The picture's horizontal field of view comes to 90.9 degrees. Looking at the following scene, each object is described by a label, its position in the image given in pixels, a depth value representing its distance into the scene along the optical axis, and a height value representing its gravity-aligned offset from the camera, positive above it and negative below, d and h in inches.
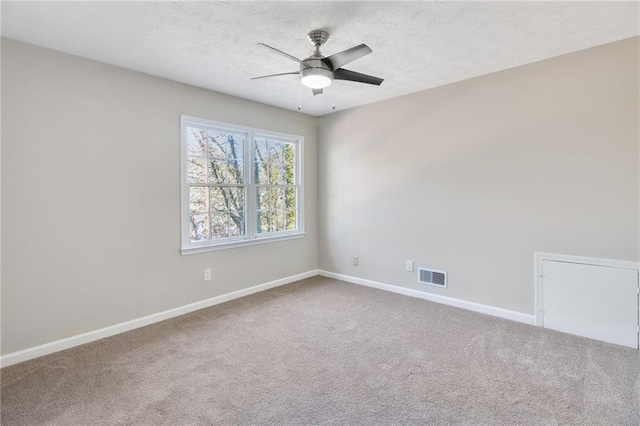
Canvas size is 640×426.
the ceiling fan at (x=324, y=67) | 86.8 +40.7
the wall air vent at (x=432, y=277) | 147.4 -33.6
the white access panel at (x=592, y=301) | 104.4 -33.6
